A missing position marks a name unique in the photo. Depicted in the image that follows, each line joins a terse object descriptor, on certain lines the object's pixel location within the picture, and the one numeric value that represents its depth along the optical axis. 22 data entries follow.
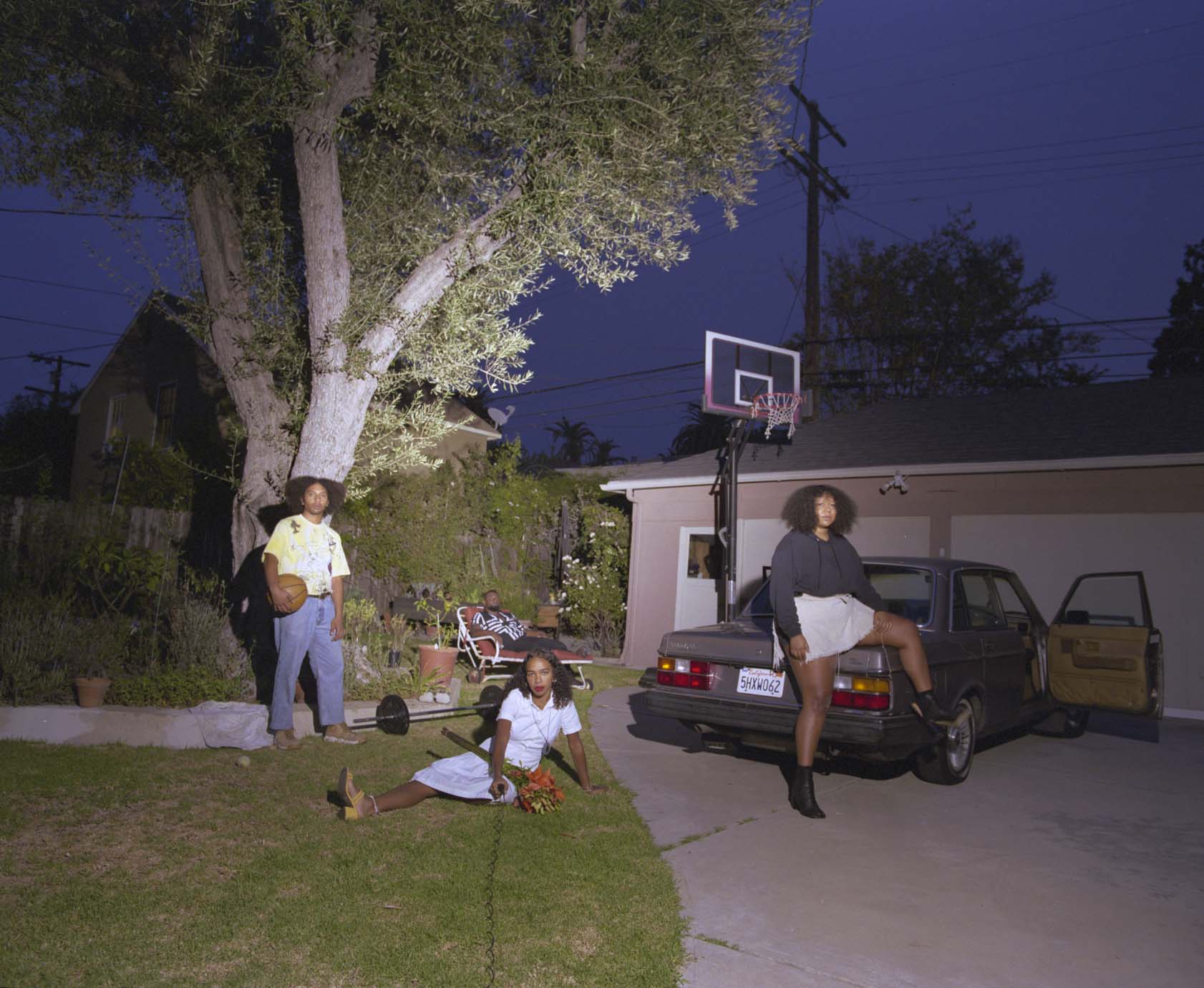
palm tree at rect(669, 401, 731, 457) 26.02
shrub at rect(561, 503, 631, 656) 14.18
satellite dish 24.04
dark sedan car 5.56
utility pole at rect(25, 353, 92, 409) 43.00
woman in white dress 4.91
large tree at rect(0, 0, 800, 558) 7.63
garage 9.68
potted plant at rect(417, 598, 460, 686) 8.76
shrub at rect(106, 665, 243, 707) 6.66
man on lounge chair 10.27
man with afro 6.30
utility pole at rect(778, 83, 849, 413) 18.23
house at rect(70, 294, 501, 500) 21.28
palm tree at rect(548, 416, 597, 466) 41.88
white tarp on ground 6.23
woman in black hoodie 5.45
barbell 6.39
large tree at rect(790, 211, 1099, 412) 26.38
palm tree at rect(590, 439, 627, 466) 37.32
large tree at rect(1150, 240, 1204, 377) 25.62
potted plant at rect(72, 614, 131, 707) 6.43
